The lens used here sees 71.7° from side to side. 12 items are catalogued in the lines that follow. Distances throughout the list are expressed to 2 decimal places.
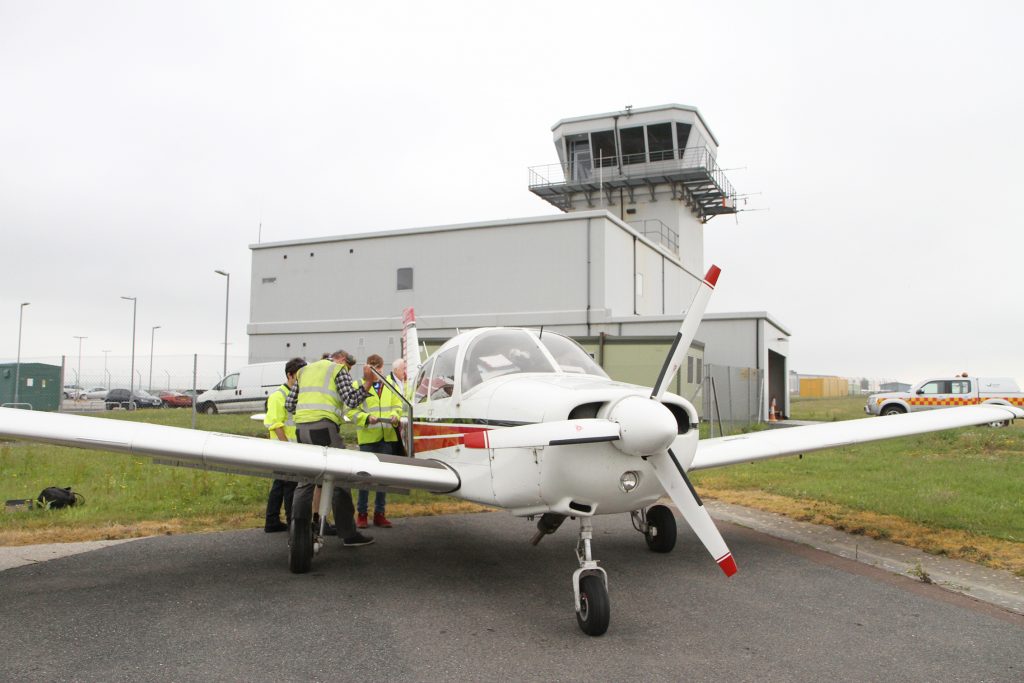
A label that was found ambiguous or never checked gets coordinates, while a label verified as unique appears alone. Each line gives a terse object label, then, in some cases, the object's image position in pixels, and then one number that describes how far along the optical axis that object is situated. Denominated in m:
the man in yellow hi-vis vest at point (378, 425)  7.62
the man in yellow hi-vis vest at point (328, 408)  6.77
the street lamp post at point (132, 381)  22.35
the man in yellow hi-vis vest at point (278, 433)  7.53
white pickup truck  22.91
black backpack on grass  8.10
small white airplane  4.47
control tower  31.05
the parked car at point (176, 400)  38.94
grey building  22.80
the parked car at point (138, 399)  38.06
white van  24.87
